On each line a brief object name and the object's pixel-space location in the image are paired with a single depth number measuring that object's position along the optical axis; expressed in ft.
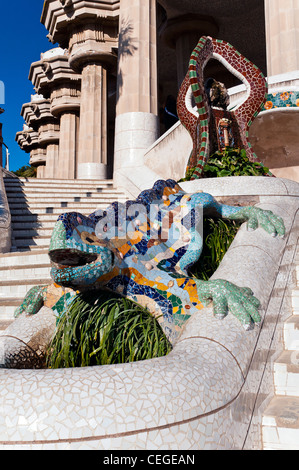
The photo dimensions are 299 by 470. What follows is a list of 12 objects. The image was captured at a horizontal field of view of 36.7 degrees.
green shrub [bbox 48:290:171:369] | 8.96
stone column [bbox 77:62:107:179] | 61.15
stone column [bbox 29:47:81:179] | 79.20
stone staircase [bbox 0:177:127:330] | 16.93
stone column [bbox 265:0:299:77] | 34.37
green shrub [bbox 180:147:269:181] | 19.69
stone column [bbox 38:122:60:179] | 99.62
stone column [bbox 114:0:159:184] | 43.88
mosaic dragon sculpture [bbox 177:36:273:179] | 20.67
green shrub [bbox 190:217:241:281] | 13.05
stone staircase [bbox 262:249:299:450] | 8.00
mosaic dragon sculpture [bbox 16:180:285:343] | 8.95
